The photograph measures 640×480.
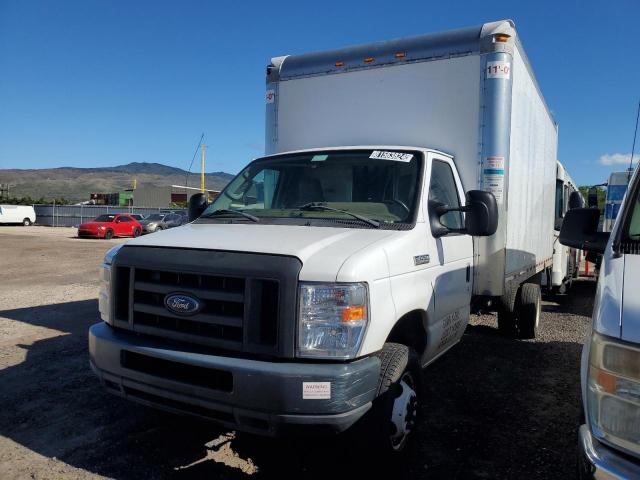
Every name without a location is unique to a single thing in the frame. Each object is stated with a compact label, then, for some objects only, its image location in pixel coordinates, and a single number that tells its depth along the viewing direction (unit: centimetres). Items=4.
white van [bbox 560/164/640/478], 192
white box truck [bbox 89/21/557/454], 270
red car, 2966
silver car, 3338
